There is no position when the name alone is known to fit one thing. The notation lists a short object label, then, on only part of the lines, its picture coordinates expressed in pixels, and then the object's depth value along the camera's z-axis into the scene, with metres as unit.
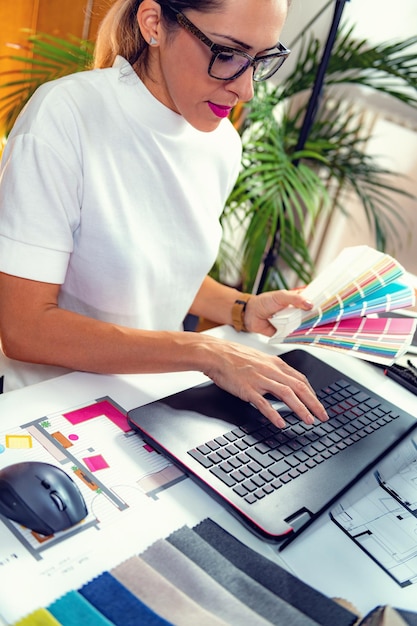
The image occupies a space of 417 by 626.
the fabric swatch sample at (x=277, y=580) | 0.62
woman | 0.94
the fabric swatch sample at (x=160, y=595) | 0.57
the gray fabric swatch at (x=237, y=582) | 0.60
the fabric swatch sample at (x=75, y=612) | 0.56
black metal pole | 1.61
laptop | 0.74
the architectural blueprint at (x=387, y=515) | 0.75
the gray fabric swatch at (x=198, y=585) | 0.59
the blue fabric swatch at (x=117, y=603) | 0.56
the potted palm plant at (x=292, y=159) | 1.83
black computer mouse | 0.64
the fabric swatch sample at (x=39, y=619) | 0.55
